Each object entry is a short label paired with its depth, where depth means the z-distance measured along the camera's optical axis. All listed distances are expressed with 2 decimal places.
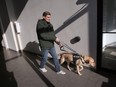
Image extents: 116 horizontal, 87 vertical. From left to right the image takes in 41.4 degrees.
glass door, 3.15
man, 3.29
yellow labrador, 3.31
